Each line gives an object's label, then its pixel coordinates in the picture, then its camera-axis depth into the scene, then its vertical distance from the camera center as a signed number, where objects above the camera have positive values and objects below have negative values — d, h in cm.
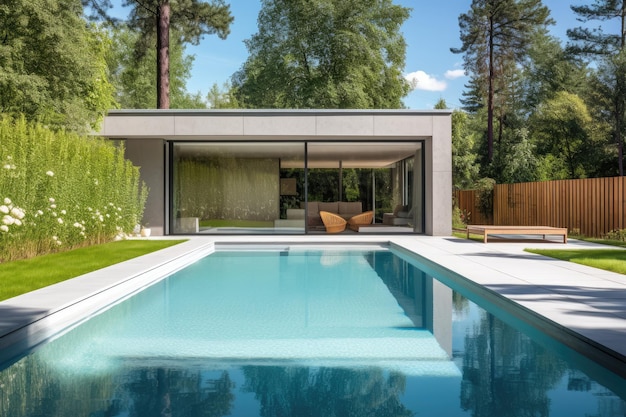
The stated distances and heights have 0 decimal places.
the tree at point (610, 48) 2200 +791
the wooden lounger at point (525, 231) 1138 -44
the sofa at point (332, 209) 1585 +3
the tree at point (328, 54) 2570 +734
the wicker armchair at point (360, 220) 1617 -28
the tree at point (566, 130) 2858 +415
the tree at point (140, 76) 3384 +835
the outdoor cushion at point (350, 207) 1636 +9
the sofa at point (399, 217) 1577 -20
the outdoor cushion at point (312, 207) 1583 +9
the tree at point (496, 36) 2822 +881
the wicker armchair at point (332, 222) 1547 -33
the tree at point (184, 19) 2156 +738
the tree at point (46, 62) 1162 +326
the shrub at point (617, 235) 1270 -61
